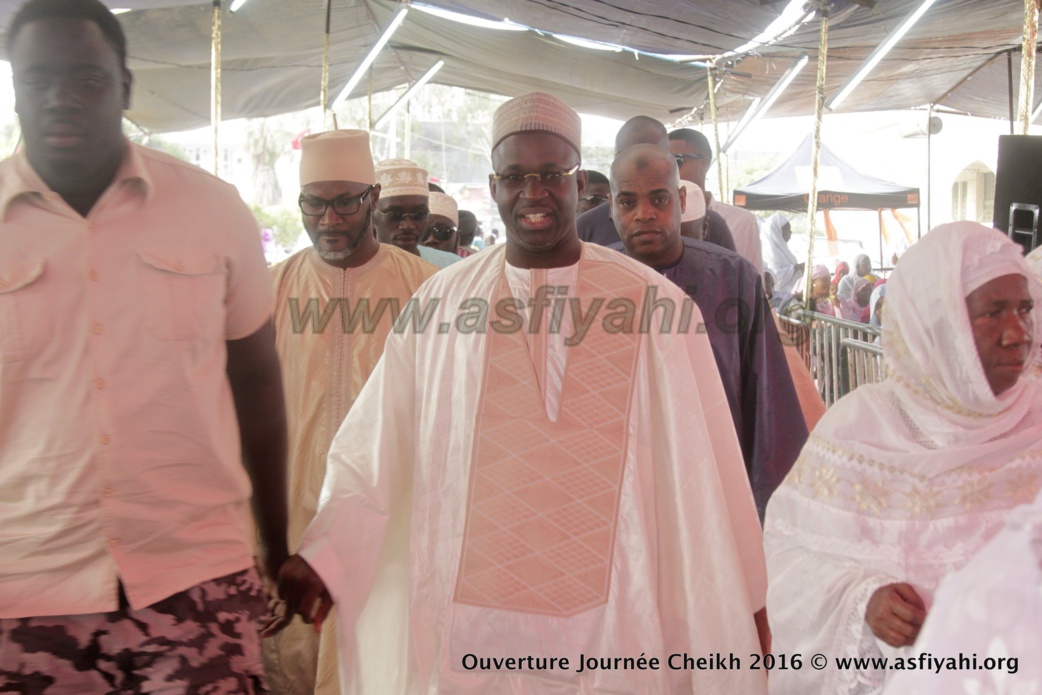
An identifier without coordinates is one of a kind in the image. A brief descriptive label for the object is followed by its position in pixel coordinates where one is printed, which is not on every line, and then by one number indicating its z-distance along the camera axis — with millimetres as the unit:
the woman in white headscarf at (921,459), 2525
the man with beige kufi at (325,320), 4211
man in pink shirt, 2098
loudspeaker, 4418
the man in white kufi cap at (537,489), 2863
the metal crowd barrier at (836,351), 5992
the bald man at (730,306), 4035
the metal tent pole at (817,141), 7836
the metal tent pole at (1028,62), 5008
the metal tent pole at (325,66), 8469
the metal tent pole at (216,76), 6902
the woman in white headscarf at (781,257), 14883
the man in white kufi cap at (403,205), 5980
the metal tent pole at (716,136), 10836
